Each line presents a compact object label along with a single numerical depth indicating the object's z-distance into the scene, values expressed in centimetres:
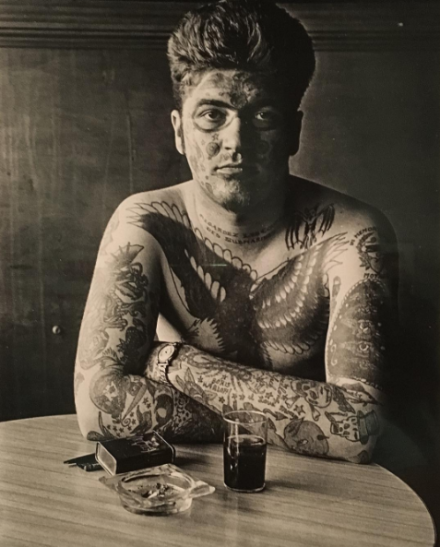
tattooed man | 135
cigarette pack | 116
